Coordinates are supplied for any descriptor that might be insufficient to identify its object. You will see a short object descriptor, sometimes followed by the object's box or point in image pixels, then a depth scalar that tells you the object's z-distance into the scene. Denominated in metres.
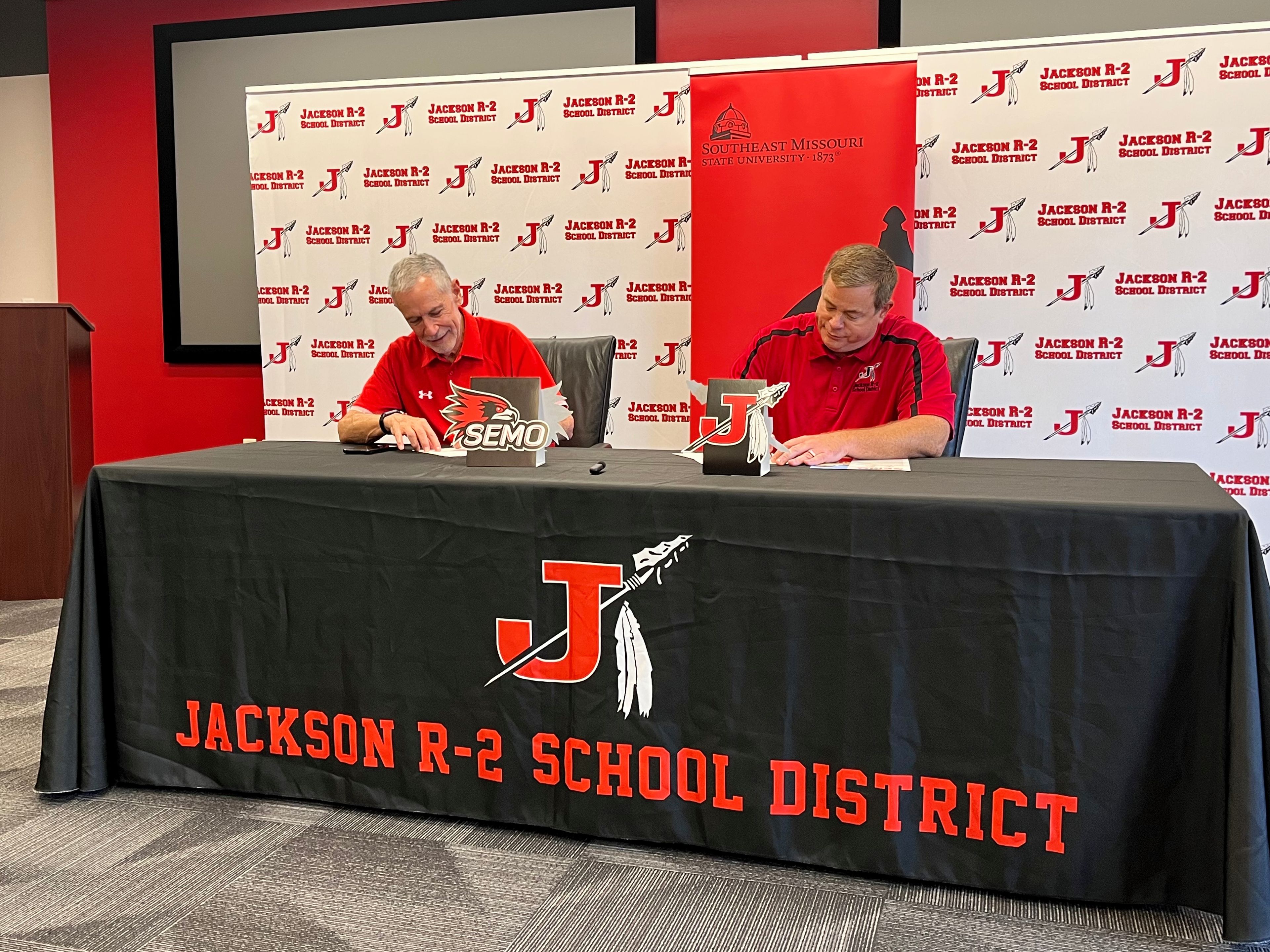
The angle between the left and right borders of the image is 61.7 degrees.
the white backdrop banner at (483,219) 4.03
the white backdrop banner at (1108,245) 3.50
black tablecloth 1.57
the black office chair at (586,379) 2.82
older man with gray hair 2.62
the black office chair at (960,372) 2.53
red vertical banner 3.53
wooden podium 3.74
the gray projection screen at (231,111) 4.41
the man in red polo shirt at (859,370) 2.25
